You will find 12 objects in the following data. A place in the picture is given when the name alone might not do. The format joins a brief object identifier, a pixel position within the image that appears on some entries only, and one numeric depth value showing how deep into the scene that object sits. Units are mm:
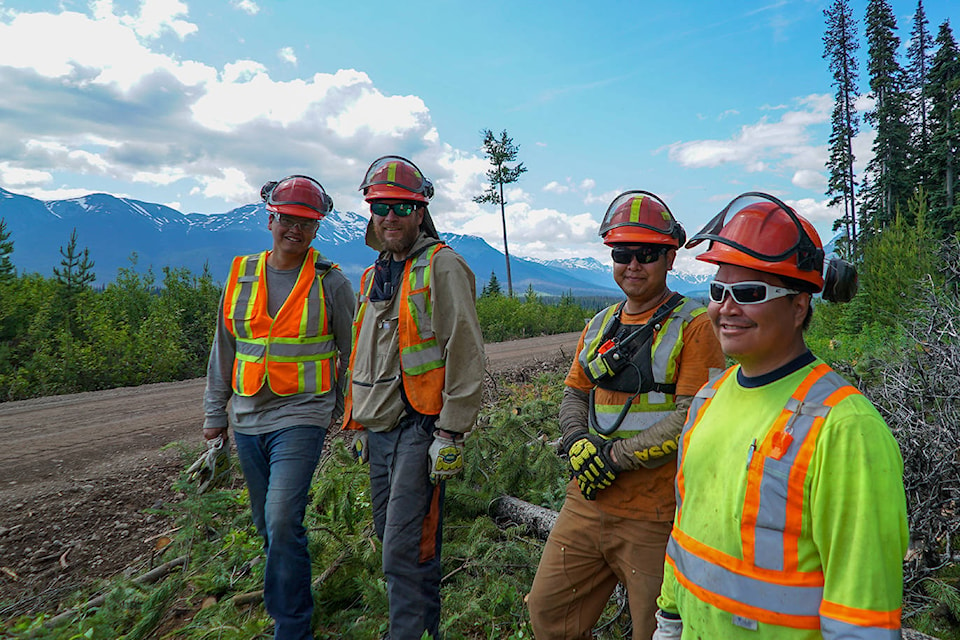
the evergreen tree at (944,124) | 27406
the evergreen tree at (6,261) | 12156
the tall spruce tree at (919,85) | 33125
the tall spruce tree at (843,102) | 35875
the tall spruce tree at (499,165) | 34062
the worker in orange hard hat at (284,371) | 2955
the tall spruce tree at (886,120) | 32469
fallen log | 3781
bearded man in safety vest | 2793
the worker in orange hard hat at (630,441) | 2369
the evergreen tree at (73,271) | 11398
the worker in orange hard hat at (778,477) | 1217
